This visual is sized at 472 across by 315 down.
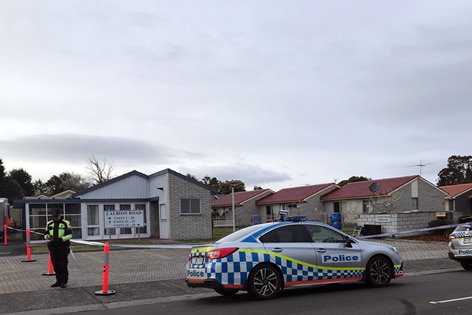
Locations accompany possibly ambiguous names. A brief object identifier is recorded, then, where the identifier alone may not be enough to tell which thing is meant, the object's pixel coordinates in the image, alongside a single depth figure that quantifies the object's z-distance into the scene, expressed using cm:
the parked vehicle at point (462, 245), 1365
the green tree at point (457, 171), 8244
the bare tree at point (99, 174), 7338
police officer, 1166
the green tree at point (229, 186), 9231
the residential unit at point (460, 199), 5497
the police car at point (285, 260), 959
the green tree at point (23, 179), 8494
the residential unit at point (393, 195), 4566
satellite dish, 4666
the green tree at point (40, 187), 9507
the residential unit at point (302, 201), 5209
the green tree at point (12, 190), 7338
